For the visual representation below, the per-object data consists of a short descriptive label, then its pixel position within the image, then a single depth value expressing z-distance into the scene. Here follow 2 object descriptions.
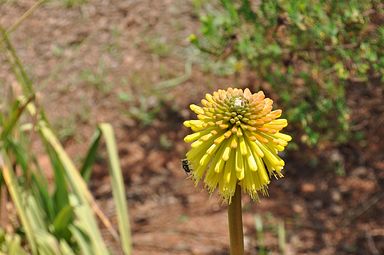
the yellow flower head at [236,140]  1.67
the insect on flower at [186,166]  1.85
